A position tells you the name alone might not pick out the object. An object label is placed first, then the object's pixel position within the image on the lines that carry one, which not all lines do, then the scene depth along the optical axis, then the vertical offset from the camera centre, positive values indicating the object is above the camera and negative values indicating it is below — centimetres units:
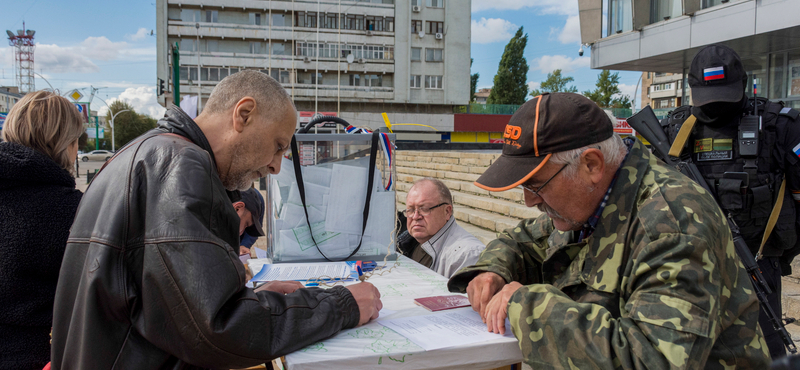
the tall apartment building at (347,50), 4034 +915
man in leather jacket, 119 -31
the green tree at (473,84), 5609 +832
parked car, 4272 -20
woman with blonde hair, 185 -35
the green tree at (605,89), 5103 +721
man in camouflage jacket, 118 -29
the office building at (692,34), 1103 +326
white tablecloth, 138 -58
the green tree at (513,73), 4909 +845
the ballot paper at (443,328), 149 -57
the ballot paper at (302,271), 228 -57
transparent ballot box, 253 -23
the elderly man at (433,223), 331 -47
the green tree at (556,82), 5424 +846
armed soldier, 320 +1
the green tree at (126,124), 5609 +339
